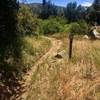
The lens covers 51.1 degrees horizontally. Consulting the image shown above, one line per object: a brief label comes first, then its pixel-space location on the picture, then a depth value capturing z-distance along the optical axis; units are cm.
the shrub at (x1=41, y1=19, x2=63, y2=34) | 1213
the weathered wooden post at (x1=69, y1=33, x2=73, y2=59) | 357
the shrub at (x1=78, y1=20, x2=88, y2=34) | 1187
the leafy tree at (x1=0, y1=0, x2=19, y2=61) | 394
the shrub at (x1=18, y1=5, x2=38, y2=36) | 565
